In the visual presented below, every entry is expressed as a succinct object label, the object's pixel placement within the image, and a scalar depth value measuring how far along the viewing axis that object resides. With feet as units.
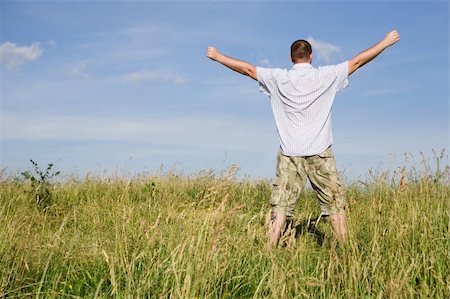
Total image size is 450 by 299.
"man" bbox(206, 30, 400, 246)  18.08
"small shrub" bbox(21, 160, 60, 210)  28.25
